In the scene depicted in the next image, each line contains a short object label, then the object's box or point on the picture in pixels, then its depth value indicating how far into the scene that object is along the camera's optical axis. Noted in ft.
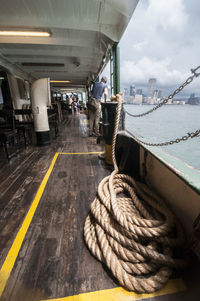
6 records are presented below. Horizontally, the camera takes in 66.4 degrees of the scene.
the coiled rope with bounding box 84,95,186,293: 3.35
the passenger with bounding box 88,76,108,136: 15.26
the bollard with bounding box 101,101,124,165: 8.32
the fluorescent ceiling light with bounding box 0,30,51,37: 13.94
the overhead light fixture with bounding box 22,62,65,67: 26.53
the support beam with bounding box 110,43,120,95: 15.89
